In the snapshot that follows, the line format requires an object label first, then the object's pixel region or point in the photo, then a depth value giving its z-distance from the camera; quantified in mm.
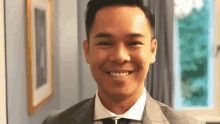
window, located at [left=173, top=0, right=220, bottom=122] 1711
